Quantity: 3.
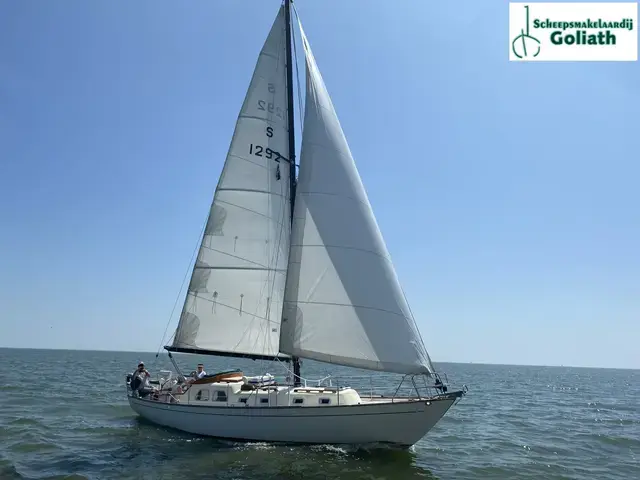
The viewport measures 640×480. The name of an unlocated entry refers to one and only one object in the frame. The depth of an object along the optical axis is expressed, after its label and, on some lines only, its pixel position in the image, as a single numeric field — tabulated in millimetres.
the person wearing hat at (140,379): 21127
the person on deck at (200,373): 20406
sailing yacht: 15461
